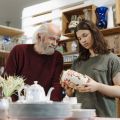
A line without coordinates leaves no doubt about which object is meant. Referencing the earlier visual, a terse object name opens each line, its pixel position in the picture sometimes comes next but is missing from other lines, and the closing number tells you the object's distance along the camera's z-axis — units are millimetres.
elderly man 2911
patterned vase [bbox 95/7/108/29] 4034
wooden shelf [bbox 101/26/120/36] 3948
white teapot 1306
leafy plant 1623
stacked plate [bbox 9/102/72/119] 1135
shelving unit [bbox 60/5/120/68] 4122
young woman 2373
